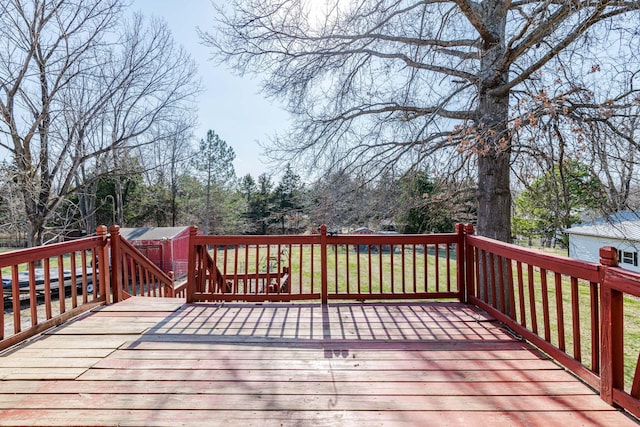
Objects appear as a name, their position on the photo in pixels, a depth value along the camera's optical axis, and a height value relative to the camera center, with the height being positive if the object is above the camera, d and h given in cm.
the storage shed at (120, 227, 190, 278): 1355 -116
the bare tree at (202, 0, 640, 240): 412 +219
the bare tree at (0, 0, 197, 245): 712 +359
